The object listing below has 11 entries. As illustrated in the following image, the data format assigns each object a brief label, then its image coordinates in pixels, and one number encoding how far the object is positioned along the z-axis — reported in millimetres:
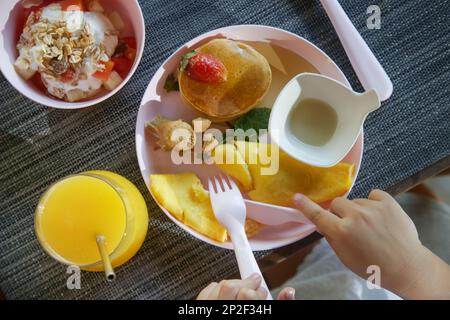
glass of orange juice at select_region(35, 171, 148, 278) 990
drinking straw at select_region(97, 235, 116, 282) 905
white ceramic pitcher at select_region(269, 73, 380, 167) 1007
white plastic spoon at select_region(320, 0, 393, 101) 1074
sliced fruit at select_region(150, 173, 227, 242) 1039
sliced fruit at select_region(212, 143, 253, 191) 1039
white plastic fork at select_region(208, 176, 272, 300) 985
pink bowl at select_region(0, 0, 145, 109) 1008
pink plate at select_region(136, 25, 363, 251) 1061
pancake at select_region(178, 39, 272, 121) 1058
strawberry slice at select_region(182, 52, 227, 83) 1028
